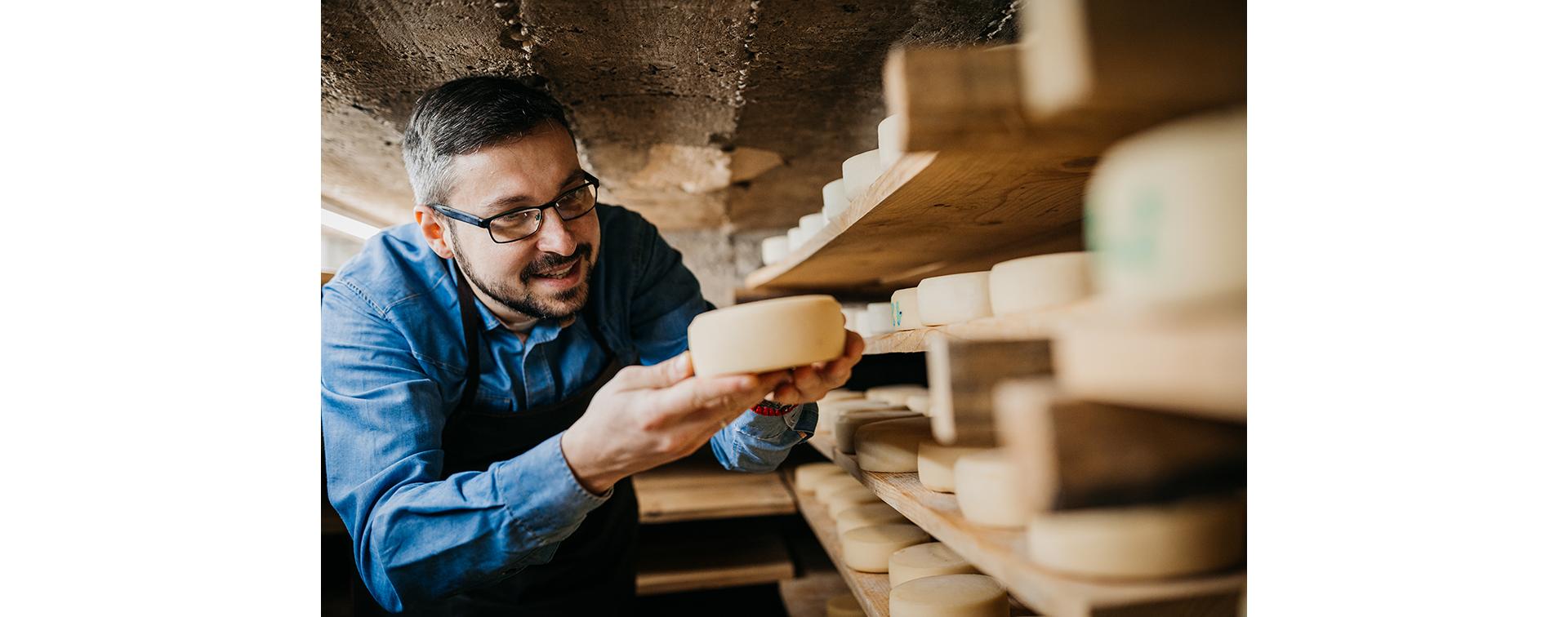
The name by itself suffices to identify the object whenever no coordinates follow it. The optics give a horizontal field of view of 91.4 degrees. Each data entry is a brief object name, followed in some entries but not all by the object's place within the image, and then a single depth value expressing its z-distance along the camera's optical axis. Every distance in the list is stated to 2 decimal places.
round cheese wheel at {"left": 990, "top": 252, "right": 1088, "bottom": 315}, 0.67
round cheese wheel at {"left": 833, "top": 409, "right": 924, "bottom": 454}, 1.38
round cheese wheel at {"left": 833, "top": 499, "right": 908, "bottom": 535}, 1.58
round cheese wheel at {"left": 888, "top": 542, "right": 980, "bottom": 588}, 1.24
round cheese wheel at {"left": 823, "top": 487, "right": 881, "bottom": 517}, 1.73
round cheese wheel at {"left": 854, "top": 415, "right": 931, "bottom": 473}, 1.18
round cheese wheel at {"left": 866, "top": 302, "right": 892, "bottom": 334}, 1.37
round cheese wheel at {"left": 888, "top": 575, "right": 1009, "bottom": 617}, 1.03
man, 0.97
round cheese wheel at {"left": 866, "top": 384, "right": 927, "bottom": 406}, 1.83
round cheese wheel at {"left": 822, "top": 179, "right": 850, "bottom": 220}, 1.26
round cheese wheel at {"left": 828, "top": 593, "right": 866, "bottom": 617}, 1.74
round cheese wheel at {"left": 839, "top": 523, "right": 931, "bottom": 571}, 1.40
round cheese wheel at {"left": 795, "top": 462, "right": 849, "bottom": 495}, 2.05
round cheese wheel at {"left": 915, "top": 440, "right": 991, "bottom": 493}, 1.00
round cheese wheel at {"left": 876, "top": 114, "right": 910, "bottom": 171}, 0.92
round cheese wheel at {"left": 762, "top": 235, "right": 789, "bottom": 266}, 1.70
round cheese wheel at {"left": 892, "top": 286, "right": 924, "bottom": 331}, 1.12
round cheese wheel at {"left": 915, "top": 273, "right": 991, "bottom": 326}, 0.89
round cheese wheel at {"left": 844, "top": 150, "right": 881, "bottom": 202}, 1.10
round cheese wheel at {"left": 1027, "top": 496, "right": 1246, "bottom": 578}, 0.60
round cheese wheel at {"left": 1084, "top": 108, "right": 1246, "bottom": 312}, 0.54
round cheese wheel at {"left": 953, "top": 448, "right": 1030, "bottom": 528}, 0.77
